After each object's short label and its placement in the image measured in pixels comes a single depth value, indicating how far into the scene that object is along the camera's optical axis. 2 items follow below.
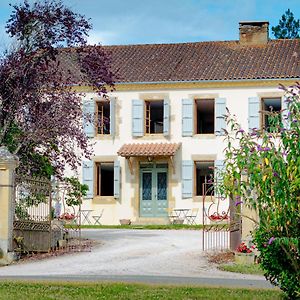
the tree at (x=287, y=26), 51.31
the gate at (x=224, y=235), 18.78
